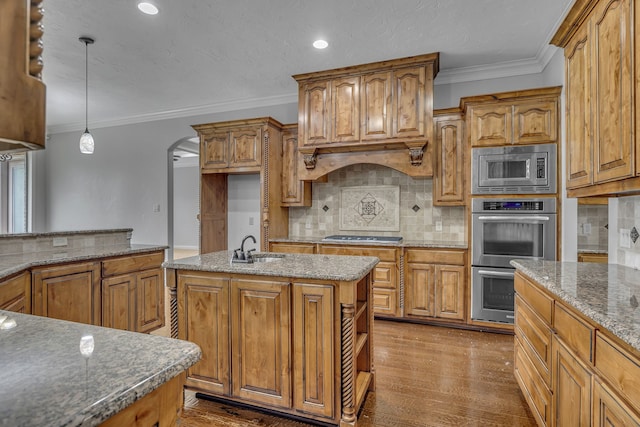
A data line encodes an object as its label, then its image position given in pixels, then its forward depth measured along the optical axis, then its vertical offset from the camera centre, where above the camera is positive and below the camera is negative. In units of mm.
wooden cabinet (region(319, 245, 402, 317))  3717 -722
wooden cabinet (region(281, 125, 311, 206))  4461 +532
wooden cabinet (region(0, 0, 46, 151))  442 +187
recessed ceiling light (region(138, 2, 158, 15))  2645 +1648
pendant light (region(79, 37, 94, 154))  3199 +869
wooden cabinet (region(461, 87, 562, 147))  3201 +973
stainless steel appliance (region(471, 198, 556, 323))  3229 -269
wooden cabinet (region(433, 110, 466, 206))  3699 +630
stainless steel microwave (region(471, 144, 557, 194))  3207 +461
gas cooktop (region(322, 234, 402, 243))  3959 -283
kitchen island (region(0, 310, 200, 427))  605 -345
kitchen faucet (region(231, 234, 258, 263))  2253 -284
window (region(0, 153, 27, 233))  6359 +325
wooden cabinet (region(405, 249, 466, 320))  3547 -734
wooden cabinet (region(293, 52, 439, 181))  3533 +1109
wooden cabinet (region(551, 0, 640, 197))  1457 +614
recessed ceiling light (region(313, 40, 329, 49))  3228 +1665
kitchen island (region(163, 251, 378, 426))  1864 -688
